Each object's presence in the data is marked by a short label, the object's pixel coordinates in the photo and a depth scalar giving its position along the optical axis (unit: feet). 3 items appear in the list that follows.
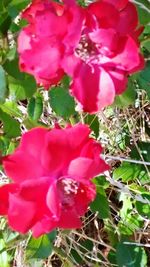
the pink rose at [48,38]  2.26
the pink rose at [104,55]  2.32
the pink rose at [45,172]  2.25
